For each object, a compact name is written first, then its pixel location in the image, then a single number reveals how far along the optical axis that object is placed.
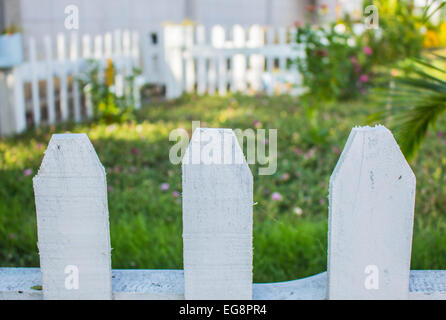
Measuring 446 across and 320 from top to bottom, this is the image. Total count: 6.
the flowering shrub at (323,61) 4.55
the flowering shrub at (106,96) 4.89
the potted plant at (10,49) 4.23
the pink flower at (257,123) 4.56
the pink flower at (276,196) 2.88
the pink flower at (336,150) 3.85
